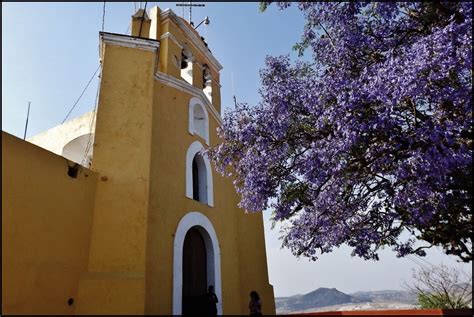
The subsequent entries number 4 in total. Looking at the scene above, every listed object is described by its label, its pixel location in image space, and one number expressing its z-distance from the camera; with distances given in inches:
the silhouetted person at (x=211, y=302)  278.2
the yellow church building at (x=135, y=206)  209.6
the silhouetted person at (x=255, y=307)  295.0
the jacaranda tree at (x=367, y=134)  182.2
